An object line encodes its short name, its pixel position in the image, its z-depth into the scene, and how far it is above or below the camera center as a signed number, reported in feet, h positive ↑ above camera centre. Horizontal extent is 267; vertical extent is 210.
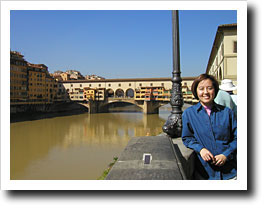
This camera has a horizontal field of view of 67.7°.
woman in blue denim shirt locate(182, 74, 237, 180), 5.43 -0.88
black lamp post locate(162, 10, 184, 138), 10.41 +0.30
